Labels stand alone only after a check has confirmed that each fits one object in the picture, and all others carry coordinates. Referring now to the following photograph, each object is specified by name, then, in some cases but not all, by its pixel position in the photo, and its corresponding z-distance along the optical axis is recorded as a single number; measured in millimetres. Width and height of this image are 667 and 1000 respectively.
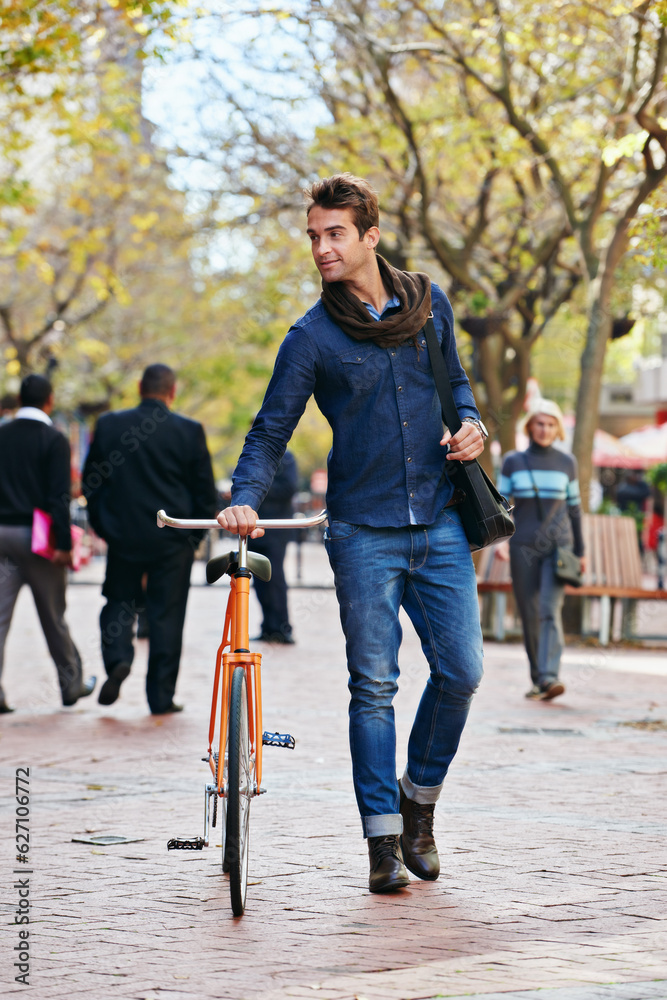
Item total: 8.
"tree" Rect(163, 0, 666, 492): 22007
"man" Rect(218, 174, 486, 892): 7402
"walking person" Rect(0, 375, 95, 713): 14325
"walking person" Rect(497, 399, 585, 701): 15898
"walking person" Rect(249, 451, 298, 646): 21540
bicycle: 6565
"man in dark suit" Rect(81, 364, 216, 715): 13964
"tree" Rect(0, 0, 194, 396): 20646
